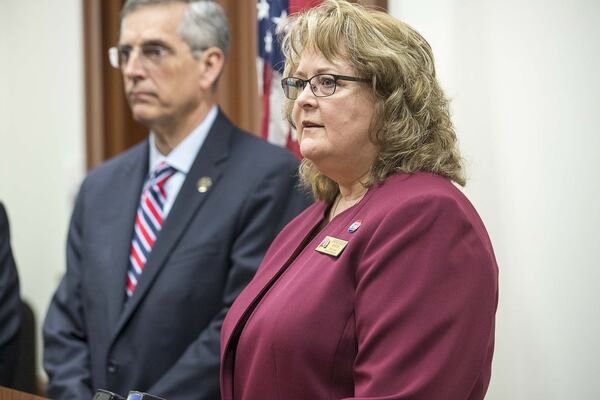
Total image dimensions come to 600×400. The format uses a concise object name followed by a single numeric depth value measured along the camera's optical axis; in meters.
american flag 6.45
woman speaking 3.52
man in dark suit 5.67
